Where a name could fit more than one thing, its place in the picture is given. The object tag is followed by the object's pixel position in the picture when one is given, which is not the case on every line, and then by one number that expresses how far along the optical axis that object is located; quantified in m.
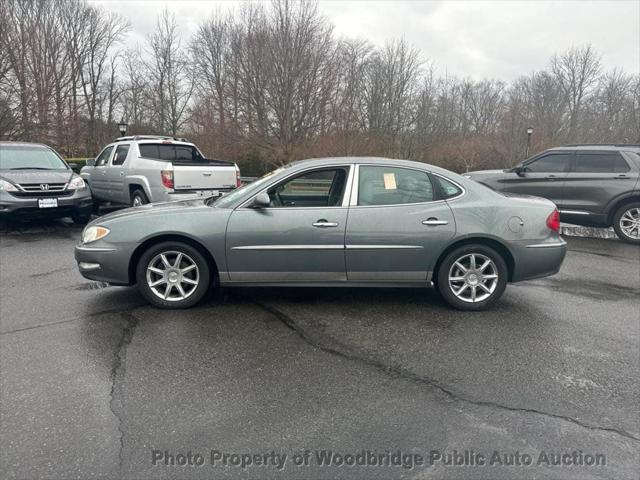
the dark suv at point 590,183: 8.09
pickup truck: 8.45
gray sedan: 4.14
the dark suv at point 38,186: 7.78
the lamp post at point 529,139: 25.67
